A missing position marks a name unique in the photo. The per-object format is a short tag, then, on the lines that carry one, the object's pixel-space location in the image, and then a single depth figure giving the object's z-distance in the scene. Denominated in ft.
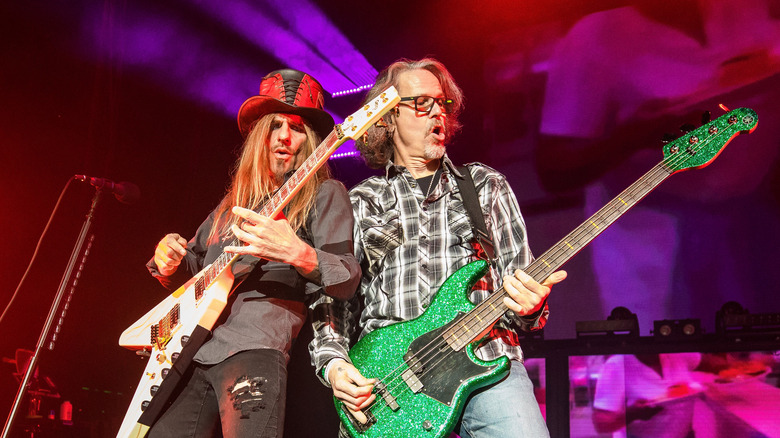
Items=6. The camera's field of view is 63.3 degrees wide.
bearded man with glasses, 7.53
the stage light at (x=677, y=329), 17.17
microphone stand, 10.05
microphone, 12.23
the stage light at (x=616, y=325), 17.98
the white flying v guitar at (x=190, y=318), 7.84
